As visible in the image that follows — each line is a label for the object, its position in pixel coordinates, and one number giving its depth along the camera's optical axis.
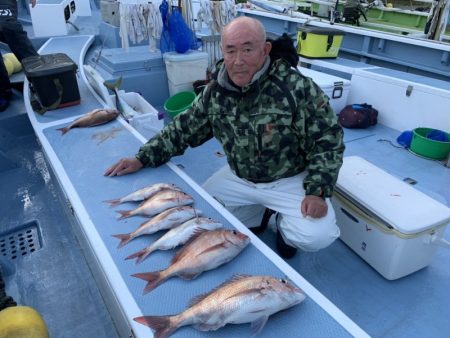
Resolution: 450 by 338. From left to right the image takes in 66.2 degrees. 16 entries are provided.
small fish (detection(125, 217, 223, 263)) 1.68
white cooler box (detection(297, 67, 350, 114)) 4.77
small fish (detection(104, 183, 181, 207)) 2.09
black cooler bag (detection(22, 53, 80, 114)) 3.29
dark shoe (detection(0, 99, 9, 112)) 4.11
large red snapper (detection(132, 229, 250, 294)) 1.53
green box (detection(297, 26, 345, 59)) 5.43
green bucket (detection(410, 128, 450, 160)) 3.90
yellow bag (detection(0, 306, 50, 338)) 1.46
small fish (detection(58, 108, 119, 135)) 3.09
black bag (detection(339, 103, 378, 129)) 4.70
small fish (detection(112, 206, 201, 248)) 1.80
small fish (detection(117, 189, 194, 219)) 1.96
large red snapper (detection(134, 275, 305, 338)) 1.29
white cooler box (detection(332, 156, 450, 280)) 2.16
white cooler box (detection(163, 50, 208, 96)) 4.98
